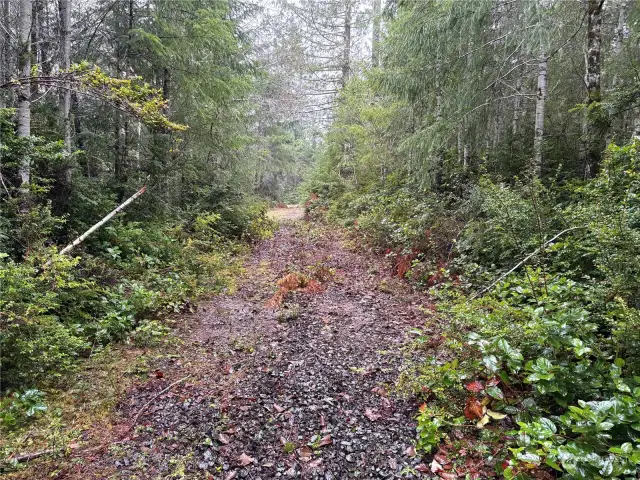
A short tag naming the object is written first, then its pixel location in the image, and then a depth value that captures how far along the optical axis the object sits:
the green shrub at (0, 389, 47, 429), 3.14
